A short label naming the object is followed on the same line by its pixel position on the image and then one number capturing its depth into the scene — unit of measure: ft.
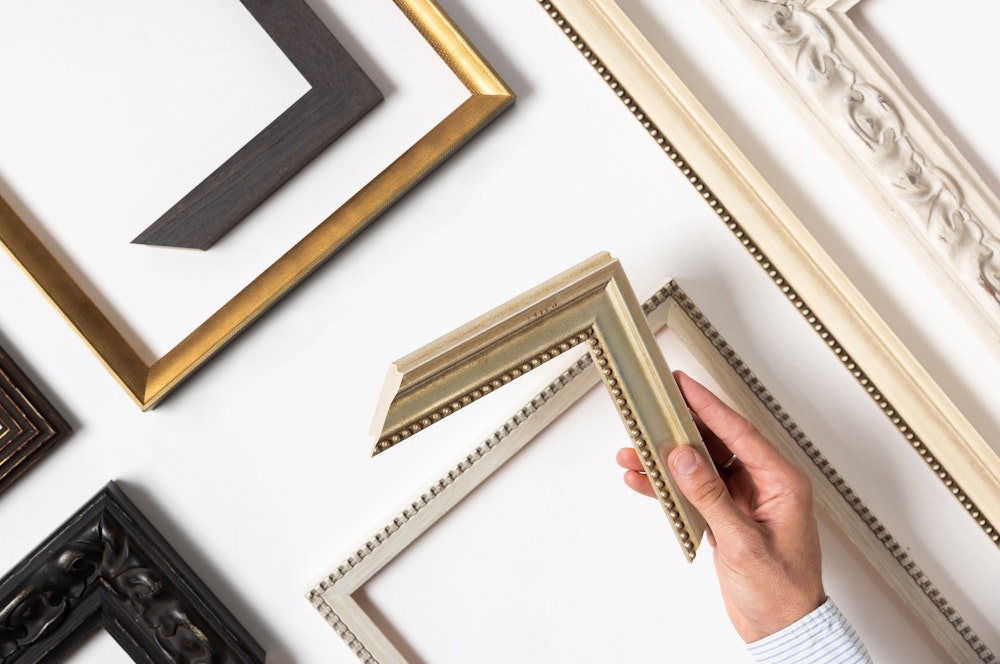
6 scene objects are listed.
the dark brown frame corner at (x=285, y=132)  1.78
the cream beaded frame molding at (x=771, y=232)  1.79
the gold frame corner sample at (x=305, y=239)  1.79
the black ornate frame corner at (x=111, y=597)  1.85
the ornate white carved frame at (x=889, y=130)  1.76
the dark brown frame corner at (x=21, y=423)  1.83
